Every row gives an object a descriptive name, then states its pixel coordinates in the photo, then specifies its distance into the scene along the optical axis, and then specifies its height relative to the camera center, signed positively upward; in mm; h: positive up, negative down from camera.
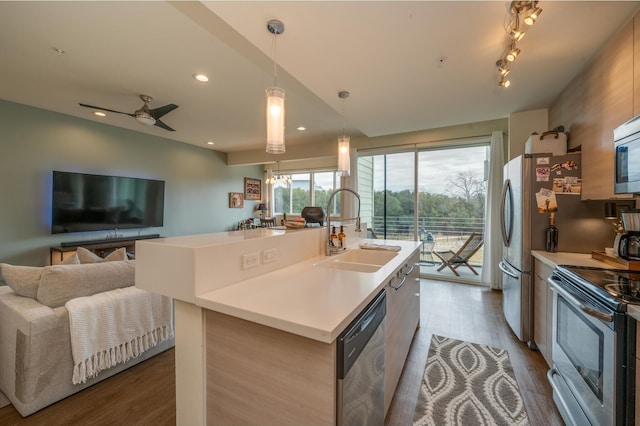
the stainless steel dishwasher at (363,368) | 917 -630
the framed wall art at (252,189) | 7520 +684
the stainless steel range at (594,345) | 1110 -638
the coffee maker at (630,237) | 1720 -129
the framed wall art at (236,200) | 7047 +320
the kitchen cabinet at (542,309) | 1998 -758
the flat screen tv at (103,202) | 4074 +130
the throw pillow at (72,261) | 2204 -436
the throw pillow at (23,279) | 1792 -485
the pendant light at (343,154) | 2865 +661
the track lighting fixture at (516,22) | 1456 +1174
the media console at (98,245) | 4020 -583
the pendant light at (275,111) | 1724 +670
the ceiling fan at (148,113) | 3205 +1232
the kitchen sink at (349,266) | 1847 -382
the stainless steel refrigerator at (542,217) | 2260 -6
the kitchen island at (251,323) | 916 -435
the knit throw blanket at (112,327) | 1704 -835
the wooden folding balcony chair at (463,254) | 4289 -668
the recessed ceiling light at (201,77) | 2801 +1456
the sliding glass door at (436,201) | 4395 +242
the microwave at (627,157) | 1493 +368
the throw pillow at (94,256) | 2306 -414
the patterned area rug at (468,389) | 1614 -1232
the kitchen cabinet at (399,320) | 1535 -743
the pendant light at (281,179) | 6671 +866
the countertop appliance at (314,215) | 2301 -17
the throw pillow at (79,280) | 1719 -495
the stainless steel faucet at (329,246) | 2094 -268
